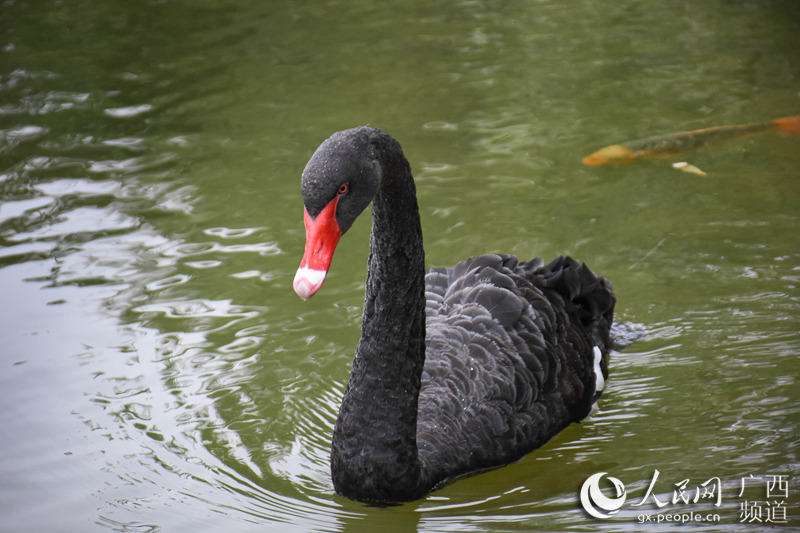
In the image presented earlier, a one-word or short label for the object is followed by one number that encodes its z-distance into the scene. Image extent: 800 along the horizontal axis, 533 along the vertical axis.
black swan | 6.25
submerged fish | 13.05
